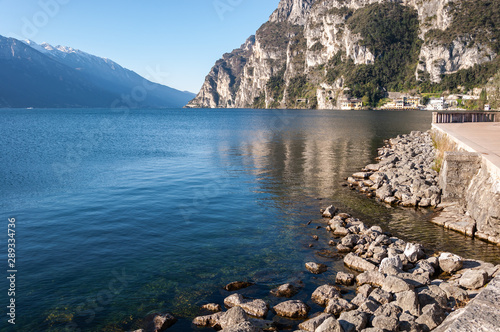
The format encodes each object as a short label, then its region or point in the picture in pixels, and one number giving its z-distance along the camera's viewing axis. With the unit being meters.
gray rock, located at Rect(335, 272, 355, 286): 12.05
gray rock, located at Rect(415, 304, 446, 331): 8.52
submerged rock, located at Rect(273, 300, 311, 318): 10.20
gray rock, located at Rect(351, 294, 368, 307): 10.22
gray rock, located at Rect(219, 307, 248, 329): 9.38
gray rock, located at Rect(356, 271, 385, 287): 11.67
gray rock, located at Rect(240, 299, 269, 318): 10.15
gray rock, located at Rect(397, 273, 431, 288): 11.23
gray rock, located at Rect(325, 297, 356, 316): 10.09
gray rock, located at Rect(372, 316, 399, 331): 8.46
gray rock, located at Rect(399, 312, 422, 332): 8.35
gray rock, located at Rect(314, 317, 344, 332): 8.20
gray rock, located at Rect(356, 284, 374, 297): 10.84
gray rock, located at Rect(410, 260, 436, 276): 12.09
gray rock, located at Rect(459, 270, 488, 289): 10.69
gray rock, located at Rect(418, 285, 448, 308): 9.67
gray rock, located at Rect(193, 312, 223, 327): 9.85
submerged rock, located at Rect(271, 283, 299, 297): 11.45
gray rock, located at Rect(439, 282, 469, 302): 10.05
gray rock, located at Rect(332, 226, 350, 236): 16.62
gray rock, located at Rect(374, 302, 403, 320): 9.14
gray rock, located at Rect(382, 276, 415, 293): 10.67
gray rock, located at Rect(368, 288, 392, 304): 10.16
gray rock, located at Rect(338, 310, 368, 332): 8.55
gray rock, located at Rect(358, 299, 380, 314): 9.42
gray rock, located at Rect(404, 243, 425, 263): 13.21
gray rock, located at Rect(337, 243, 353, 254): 14.75
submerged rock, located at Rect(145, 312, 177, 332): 9.83
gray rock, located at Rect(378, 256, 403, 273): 12.28
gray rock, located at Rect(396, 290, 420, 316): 9.21
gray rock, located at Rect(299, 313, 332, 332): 9.18
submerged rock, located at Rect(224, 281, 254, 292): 11.95
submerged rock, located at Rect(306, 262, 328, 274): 13.01
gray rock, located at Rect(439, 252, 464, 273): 12.41
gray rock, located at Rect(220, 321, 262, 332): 8.36
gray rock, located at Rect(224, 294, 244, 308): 10.75
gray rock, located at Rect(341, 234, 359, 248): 14.95
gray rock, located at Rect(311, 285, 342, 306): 10.88
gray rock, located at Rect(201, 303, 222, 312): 10.62
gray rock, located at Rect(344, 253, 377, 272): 12.85
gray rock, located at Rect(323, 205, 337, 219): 19.40
